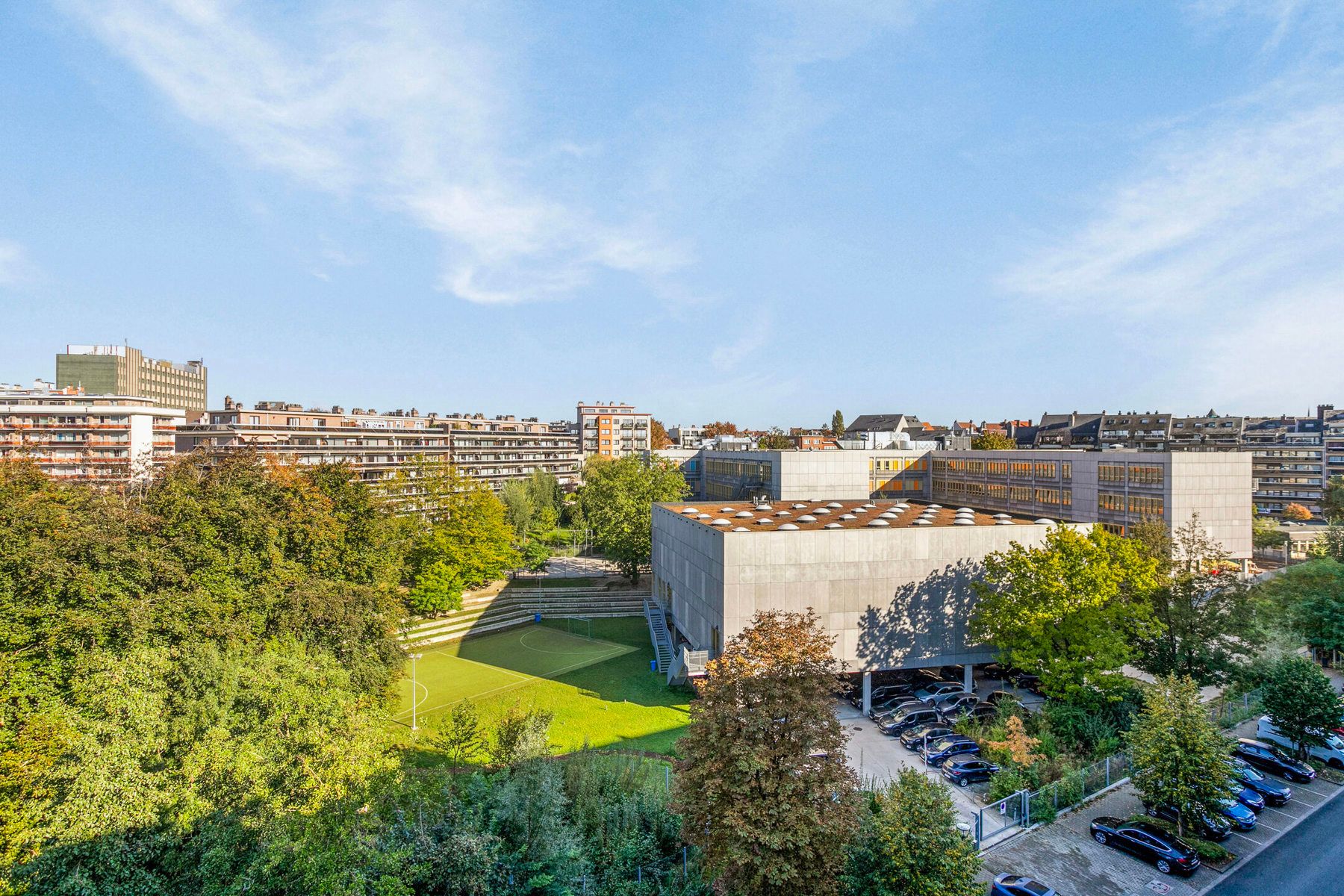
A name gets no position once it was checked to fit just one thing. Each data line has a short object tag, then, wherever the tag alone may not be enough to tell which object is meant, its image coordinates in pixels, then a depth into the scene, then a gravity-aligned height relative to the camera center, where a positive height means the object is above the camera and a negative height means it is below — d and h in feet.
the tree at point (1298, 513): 251.60 -25.45
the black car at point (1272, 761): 79.20 -39.40
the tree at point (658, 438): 446.19 +4.95
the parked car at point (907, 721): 93.91 -40.89
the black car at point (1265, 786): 73.92 -39.35
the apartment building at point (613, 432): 395.96 +7.17
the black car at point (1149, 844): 61.16 -38.93
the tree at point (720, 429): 542.98 +13.28
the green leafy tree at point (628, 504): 178.50 -17.58
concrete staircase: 152.15 -43.23
